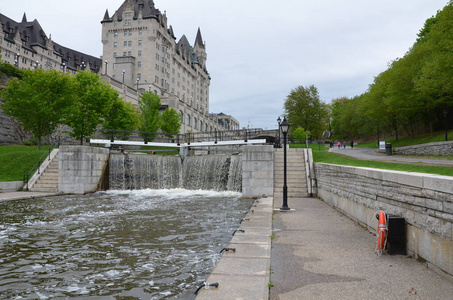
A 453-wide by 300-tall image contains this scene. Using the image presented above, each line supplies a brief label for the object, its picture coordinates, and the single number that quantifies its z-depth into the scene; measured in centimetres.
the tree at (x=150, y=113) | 4994
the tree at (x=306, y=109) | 6969
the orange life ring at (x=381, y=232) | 621
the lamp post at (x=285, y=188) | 1327
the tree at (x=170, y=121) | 5521
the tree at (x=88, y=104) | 3366
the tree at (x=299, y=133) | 6355
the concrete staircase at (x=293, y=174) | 1878
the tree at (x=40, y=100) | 2941
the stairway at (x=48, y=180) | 2181
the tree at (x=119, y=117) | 3888
